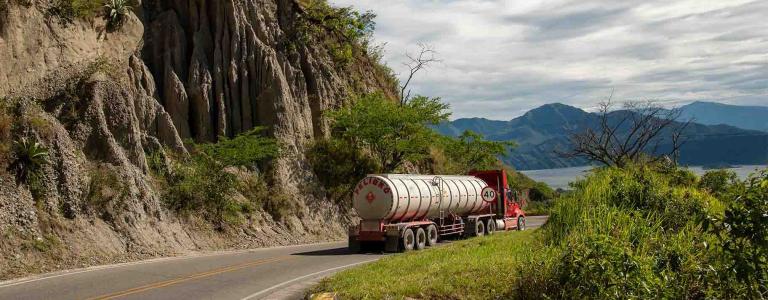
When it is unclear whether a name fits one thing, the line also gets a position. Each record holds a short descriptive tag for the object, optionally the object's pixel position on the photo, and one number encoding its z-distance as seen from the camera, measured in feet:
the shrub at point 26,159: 68.39
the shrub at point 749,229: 25.70
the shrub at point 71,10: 88.94
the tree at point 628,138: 116.06
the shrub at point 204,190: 93.50
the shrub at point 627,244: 32.22
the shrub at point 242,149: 108.06
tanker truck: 83.30
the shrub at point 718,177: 135.23
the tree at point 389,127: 133.49
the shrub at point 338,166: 129.90
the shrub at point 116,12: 99.19
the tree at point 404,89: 178.29
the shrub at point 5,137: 67.82
